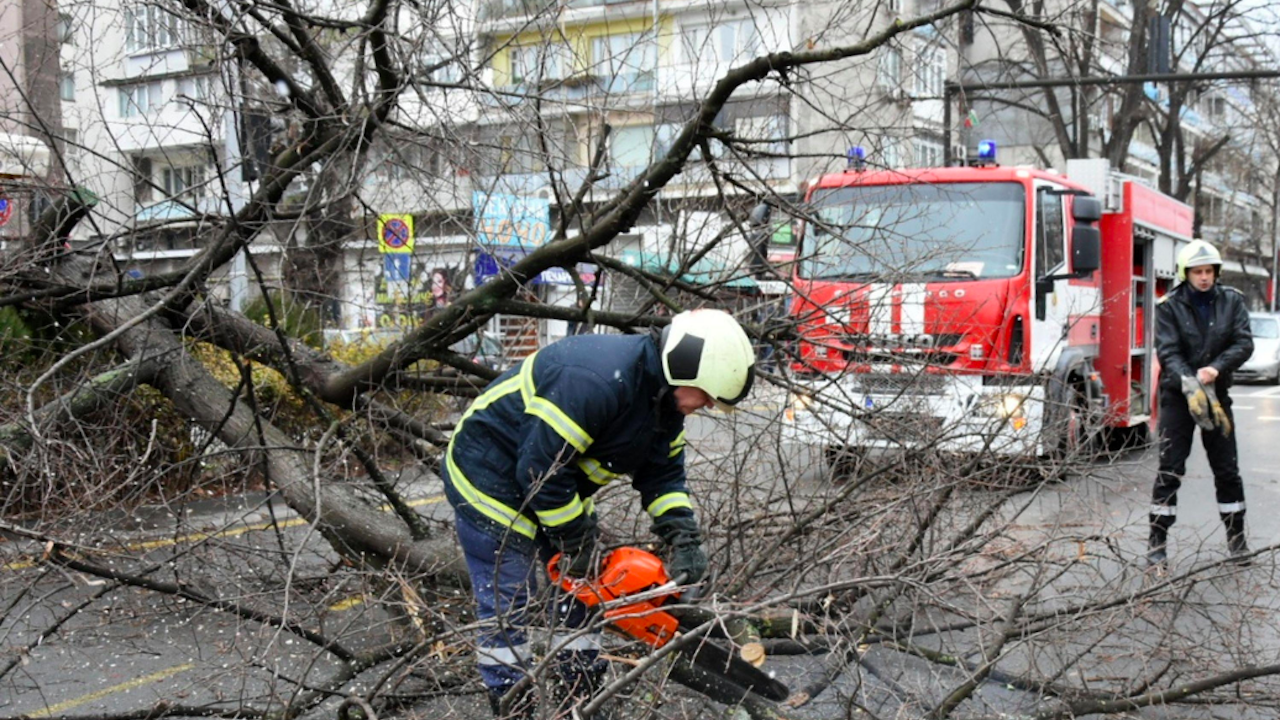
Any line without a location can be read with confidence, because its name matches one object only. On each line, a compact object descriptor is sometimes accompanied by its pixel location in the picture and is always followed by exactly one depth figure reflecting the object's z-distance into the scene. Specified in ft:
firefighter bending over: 11.12
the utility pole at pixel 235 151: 16.71
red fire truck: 18.03
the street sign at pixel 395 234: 19.71
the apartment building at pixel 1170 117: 65.67
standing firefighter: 20.29
